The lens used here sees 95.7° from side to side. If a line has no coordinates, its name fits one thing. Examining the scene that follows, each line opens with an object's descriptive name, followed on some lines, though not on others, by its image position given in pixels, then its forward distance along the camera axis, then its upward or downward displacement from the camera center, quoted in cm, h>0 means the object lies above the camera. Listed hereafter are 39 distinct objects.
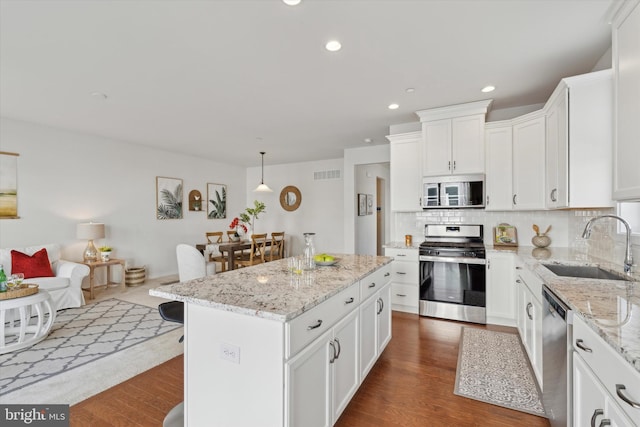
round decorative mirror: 750 +38
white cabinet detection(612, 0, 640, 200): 158 +64
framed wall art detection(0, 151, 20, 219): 402 +41
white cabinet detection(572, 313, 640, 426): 87 -60
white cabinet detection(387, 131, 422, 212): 398 +57
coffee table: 272 -115
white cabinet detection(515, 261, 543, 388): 200 -83
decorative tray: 275 -76
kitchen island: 126 -66
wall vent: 705 +93
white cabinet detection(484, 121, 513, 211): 347 +55
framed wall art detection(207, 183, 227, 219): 716 +30
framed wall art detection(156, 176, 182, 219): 598 +33
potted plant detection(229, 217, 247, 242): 559 -42
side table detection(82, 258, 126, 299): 450 -95
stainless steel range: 338 -84
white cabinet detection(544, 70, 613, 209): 216 +56
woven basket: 518 -114
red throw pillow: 374 -66
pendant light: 616 +50
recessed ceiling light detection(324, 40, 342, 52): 223 +131
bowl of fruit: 234 -39
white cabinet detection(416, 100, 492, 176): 355 +92
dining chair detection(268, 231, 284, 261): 560 -72
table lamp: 457 -34
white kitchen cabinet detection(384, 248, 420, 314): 373 -88
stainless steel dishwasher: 141 -81
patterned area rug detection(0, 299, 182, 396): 239 -130
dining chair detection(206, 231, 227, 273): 560 -91
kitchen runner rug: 203 -132
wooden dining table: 505 -63
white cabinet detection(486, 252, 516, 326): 325 -89
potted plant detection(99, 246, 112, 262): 480 -66
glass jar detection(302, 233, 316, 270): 222 -33
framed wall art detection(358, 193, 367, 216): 621 +17
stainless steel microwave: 361 +26
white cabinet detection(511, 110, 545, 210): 319 +56
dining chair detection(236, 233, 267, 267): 518 -76
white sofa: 373 -85
